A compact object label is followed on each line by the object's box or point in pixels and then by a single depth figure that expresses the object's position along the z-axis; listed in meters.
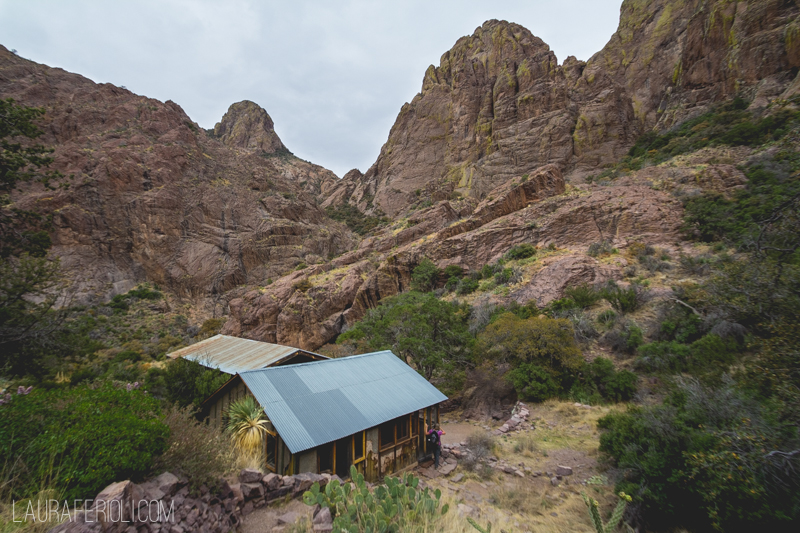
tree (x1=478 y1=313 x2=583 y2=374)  14.70
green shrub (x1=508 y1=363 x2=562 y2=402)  14.10
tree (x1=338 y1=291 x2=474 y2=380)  16.84
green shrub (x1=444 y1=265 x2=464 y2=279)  30.78
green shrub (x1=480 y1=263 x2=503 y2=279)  28.11
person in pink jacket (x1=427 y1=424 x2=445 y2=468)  10.16
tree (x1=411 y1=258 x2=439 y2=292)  31.17
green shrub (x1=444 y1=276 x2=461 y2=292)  29.28
